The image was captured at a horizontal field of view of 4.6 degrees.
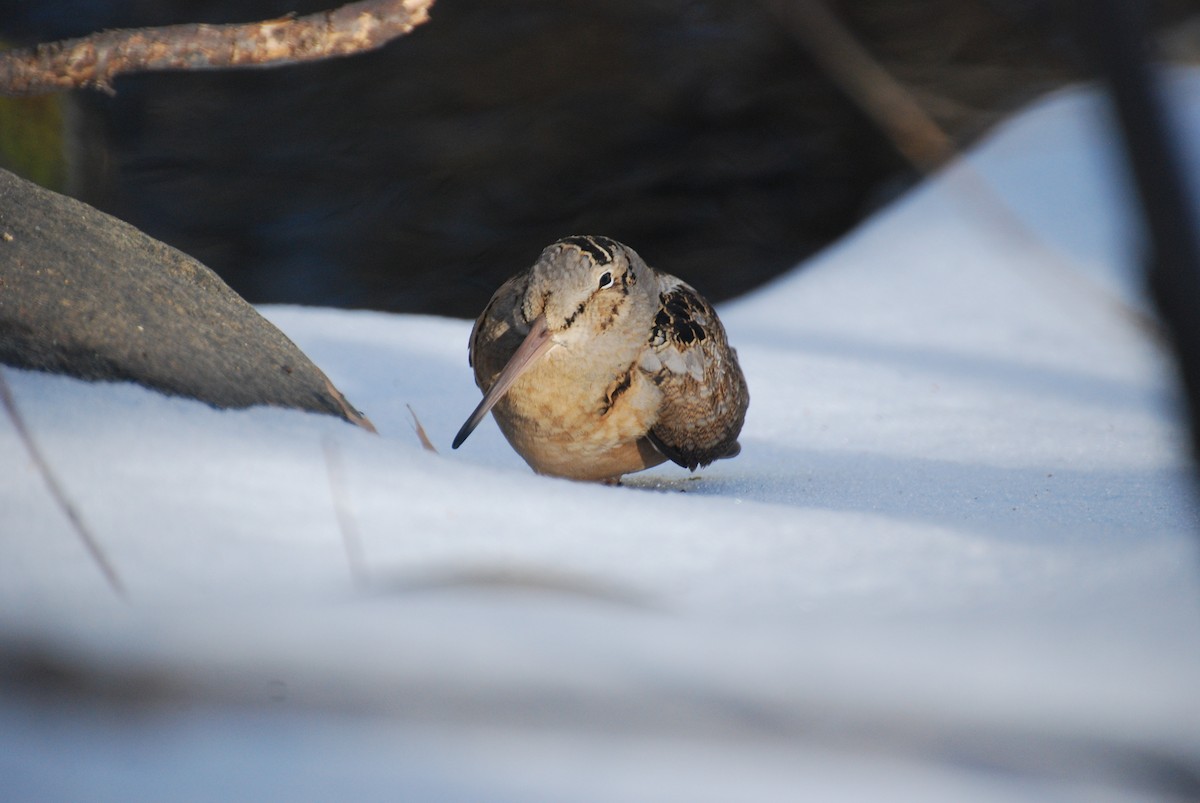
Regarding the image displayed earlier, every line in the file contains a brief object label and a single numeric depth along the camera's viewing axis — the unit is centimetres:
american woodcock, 637
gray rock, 625
